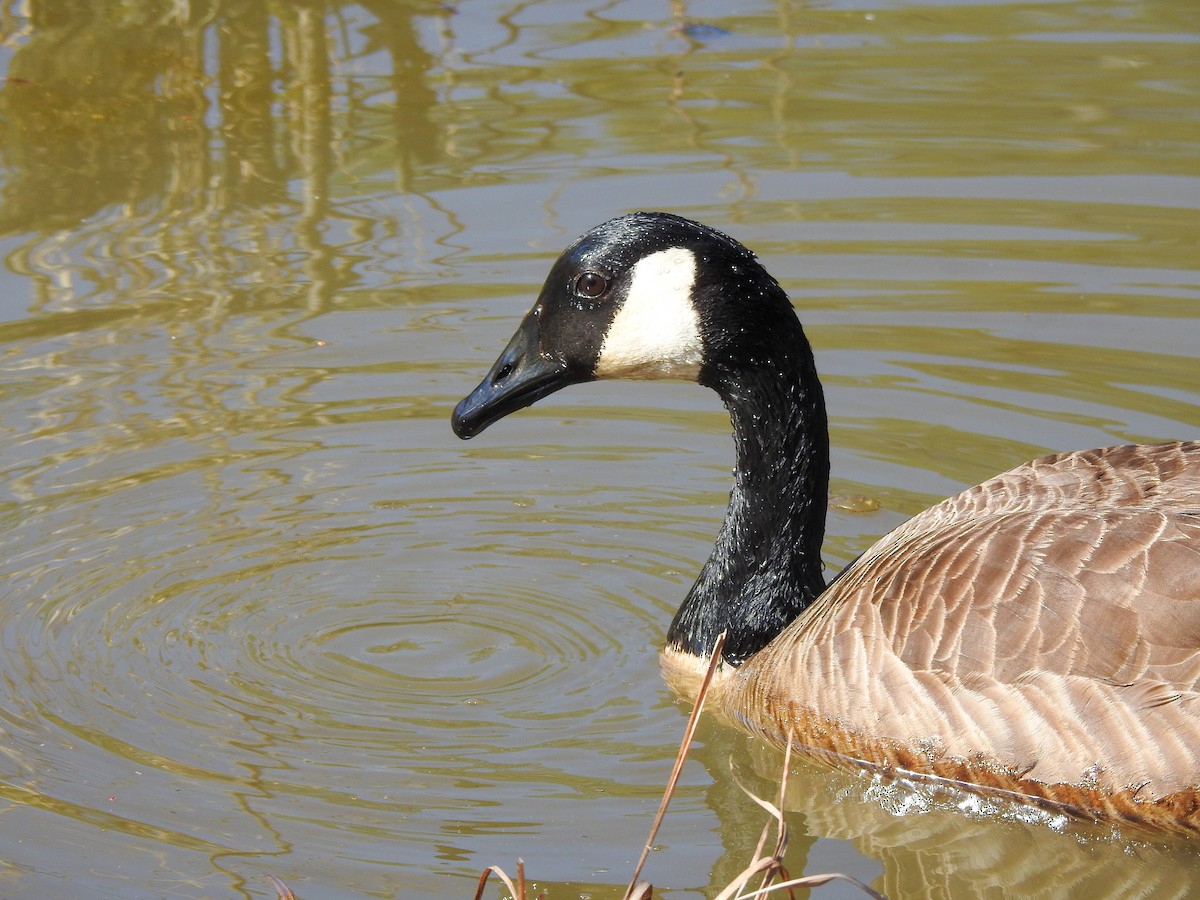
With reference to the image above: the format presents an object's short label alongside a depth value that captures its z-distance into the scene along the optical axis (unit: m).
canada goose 10.01
